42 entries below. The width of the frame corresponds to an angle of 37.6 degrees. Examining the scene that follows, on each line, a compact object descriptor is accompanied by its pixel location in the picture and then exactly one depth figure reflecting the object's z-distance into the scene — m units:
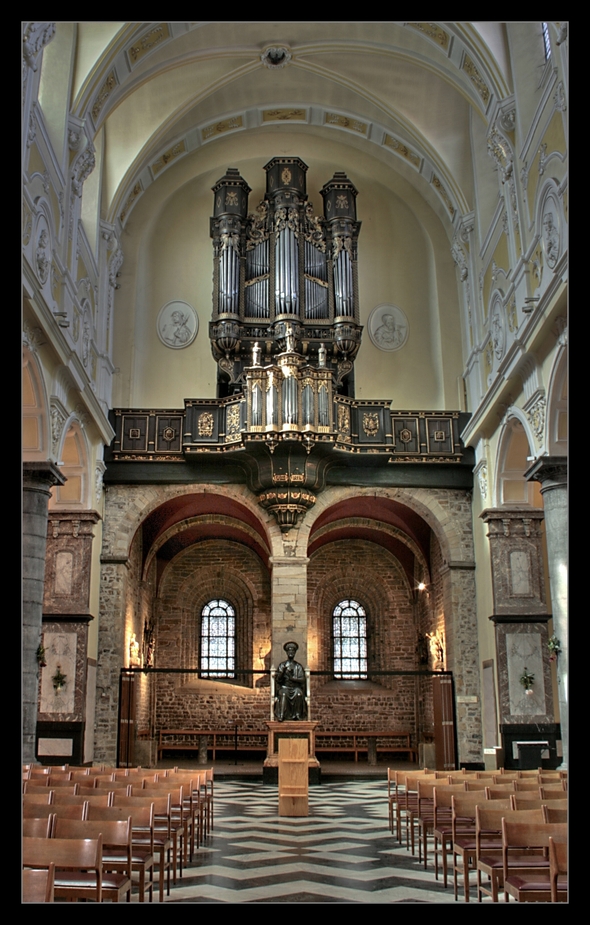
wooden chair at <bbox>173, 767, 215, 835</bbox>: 10.42
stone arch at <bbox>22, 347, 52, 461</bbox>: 12.68
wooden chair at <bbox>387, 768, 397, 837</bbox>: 10.25
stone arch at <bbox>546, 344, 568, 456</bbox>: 12.46
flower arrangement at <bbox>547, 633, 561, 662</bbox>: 12.08
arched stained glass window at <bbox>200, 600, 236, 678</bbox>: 23.36
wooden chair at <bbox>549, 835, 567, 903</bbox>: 5.03
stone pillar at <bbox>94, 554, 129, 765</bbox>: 16.84
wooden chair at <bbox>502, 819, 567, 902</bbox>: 5.43
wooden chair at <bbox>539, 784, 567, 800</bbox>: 7.42
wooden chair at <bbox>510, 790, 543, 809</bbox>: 6.91
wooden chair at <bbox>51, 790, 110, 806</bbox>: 6.84
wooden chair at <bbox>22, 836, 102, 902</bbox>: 4.84
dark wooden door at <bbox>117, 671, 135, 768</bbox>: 17.05
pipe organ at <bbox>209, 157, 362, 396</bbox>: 18.47
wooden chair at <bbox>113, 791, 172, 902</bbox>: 6.92
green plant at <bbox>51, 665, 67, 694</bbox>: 15.83
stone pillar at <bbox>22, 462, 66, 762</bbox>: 11.36
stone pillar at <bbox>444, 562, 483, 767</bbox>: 17.25
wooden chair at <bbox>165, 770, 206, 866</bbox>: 8.68
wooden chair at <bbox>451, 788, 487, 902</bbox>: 6.68
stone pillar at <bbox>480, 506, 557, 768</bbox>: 15.43
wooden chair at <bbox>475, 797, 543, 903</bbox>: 6.06
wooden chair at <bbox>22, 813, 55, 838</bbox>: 5.41
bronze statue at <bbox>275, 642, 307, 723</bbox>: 14.49
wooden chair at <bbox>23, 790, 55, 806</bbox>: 6.83
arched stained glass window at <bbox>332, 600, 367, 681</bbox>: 23.28
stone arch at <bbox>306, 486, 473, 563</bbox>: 18.05
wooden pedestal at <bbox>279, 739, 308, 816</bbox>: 11.17
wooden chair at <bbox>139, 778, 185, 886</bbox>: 7.58
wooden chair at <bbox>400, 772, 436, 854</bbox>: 8.97
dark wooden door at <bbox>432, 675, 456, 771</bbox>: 17.31
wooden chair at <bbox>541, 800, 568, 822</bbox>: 5.99
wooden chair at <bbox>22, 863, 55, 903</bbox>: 4.25
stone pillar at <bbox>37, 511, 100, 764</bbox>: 15.71
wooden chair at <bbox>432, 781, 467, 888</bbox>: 7.48
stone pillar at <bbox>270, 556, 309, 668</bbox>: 17.44
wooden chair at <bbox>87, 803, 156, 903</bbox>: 6.10
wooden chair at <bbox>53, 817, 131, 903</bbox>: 5.51
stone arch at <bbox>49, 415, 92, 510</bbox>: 16.30
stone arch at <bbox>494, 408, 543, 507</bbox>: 15.92
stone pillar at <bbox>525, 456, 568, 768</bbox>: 12.01
